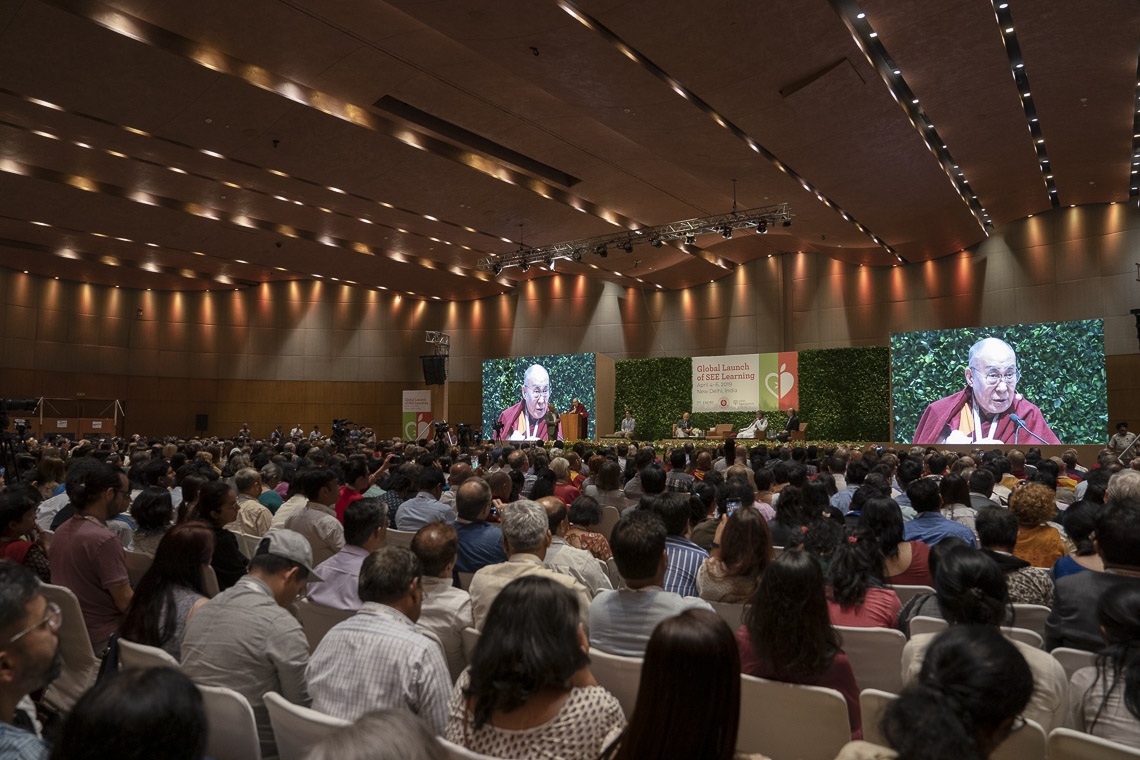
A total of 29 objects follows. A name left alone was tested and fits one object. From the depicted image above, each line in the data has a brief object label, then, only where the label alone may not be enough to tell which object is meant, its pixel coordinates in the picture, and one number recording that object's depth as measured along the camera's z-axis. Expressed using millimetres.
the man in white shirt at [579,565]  3590
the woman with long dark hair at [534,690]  1727
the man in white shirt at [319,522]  4816
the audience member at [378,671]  2158
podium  20391
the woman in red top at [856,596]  2889
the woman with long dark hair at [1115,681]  1868
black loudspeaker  22484
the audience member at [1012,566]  3141
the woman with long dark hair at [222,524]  3939
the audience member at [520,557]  3051
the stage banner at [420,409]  23000
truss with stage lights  14555
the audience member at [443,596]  3031
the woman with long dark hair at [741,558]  3268
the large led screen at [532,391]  21125
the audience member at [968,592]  2348
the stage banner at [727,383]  18856
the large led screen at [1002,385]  14961
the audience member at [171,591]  2762
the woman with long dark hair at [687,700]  1465
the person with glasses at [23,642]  1771
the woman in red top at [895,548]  3707
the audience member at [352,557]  3324
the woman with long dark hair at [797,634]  2174
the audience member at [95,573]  3455
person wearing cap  2428
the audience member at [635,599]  2646
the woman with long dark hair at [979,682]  1457
